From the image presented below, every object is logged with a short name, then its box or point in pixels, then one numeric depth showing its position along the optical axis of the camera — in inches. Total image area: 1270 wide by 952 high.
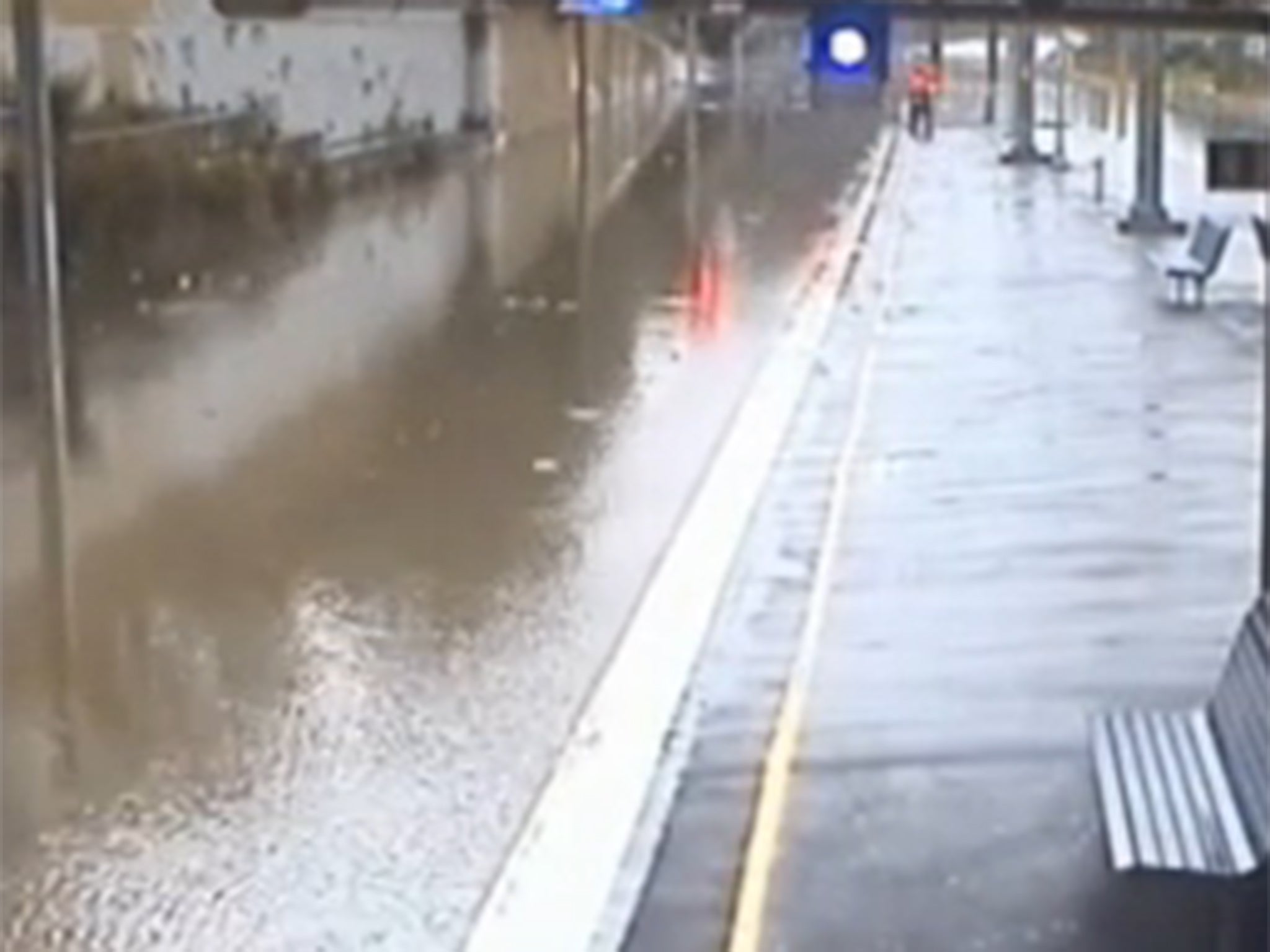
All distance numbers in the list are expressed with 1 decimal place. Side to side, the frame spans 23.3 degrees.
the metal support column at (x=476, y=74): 2630.4
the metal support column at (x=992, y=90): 3169.3
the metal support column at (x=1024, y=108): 2300.7
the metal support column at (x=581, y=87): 2733.8
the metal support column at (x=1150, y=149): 1530.5
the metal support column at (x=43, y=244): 828.0
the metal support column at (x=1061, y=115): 2258.9
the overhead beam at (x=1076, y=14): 776.3
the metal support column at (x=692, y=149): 1727.4
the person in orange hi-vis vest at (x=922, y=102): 2874.0
